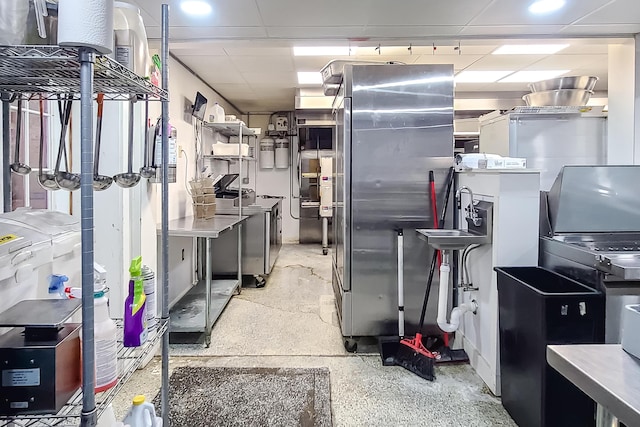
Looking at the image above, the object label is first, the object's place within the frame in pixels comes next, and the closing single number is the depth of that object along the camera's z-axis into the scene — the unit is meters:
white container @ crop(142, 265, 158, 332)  1.65
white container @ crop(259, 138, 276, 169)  8.11
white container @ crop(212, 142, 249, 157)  5.13
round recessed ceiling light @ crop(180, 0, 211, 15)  2.86
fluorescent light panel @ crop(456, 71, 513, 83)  5.39
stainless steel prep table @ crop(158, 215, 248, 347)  3.21
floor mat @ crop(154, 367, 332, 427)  2.21
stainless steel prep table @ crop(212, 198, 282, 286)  5.03
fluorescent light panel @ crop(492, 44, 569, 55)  4.31
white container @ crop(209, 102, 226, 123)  5.10
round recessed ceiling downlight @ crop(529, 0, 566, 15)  2.87
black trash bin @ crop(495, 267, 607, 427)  1.91
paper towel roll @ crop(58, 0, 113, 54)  0.98
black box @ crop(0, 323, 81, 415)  1.04
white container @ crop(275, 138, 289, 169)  8.16
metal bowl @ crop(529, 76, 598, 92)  4.19
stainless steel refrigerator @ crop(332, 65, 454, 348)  3.11
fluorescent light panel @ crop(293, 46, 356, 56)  4.36
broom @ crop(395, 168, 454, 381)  2.75
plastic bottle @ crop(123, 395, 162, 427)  1.50
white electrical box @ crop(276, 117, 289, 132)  8.05
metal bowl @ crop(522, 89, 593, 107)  4.21
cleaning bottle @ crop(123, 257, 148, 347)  1.48
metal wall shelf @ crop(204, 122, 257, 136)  4.86
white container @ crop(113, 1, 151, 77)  1.33
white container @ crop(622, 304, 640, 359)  0.97
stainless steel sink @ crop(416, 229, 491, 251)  2.59
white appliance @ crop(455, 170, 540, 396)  2.46
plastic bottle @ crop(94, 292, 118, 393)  1.26
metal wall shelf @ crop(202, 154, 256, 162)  5.12
